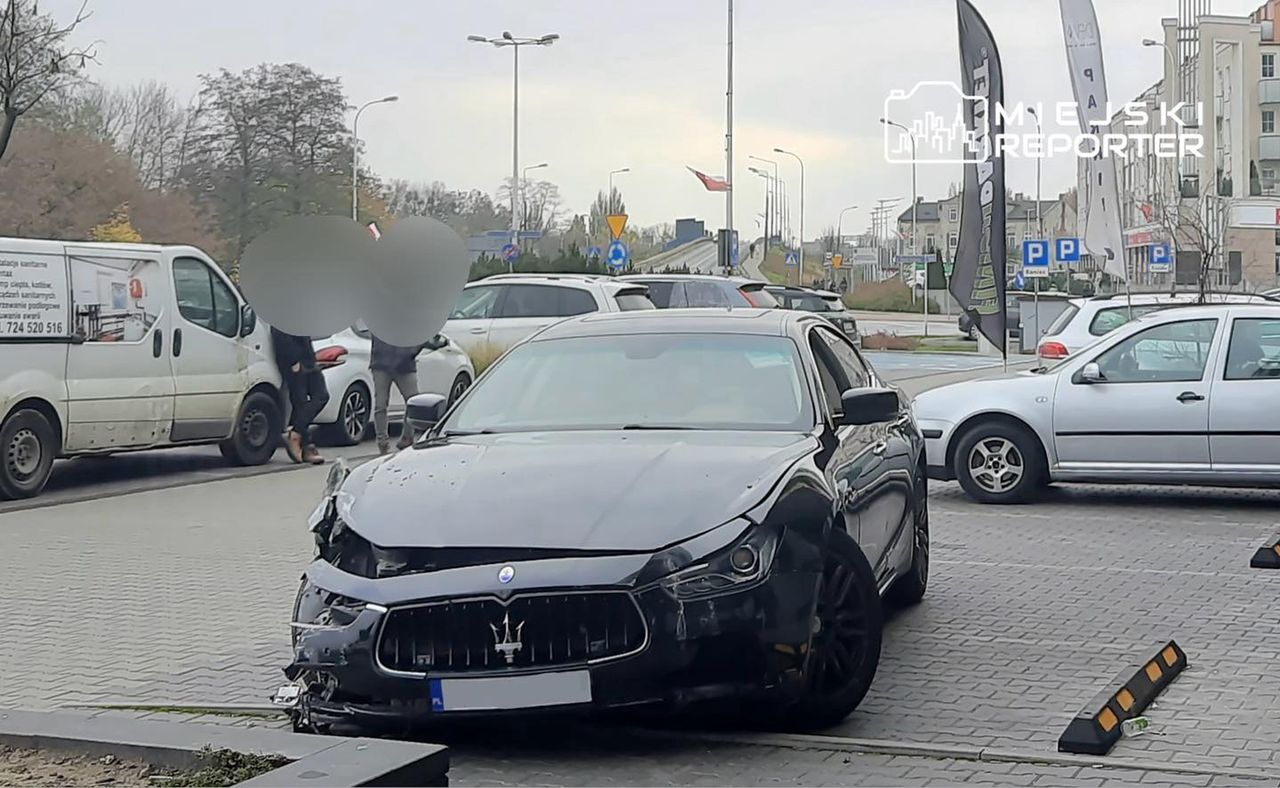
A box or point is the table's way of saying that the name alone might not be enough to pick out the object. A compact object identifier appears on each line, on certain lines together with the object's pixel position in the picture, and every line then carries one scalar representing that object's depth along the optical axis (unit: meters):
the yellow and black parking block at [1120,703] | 5.67
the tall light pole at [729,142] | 47.97
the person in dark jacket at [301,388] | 15.89
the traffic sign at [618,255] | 38.00
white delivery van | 13.27
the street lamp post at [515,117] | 26.09
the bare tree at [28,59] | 27.89
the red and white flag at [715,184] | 47.69
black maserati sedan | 5.39
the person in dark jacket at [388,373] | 15.86
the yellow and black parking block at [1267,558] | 9.89
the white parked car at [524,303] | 19.73
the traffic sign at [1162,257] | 55.06
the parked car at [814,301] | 32.94
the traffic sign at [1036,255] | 34.50
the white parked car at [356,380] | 17.75
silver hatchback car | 12.19
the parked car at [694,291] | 22.89
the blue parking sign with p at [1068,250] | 46.09
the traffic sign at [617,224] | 36.88
